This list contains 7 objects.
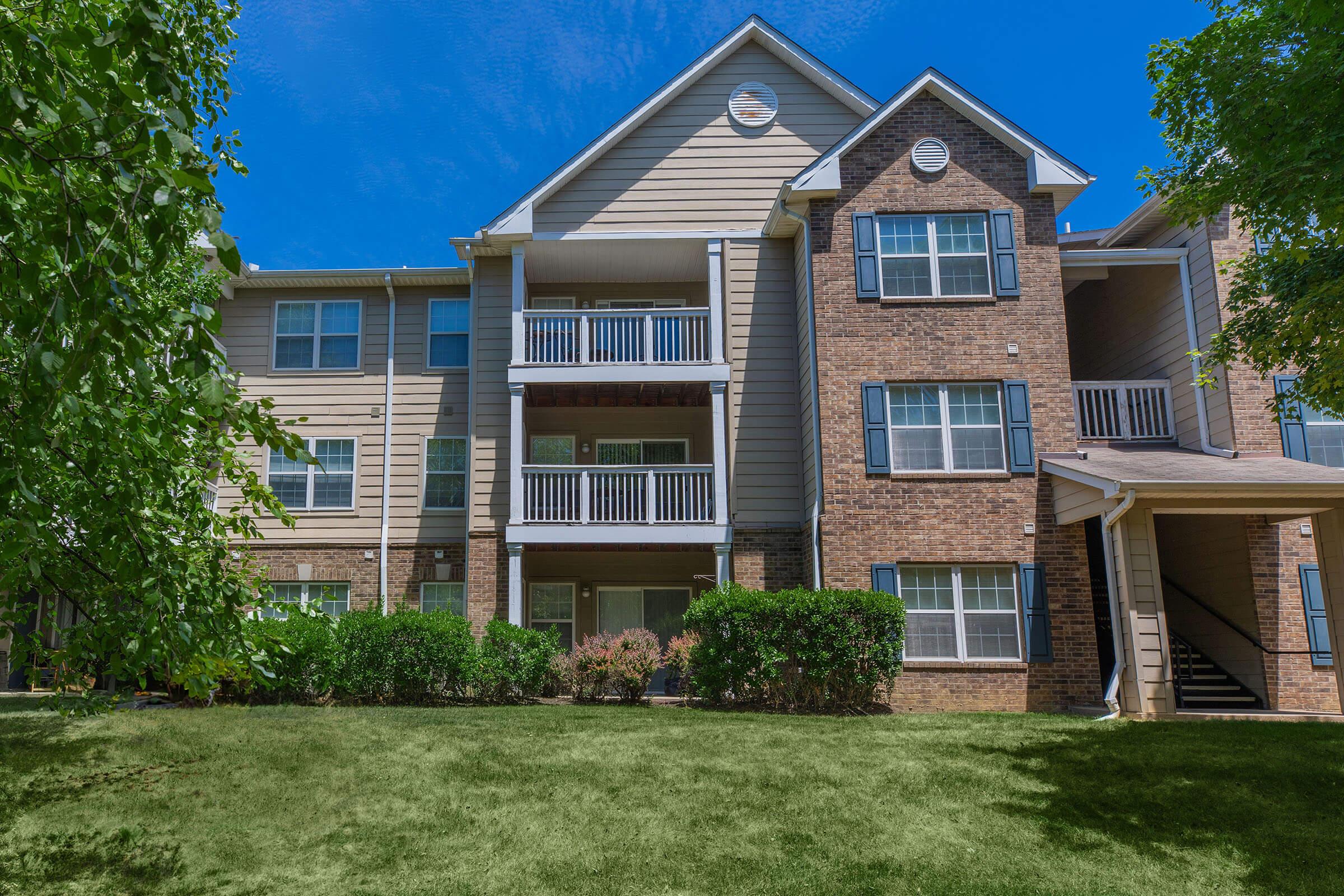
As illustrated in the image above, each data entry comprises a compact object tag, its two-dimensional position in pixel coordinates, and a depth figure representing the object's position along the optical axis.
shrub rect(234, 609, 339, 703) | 13.98
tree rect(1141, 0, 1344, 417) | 9.28
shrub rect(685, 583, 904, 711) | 13.39
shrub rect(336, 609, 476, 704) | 14.14
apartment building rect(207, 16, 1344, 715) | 14.80
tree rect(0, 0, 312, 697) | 3.56
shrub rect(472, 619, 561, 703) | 14.36
